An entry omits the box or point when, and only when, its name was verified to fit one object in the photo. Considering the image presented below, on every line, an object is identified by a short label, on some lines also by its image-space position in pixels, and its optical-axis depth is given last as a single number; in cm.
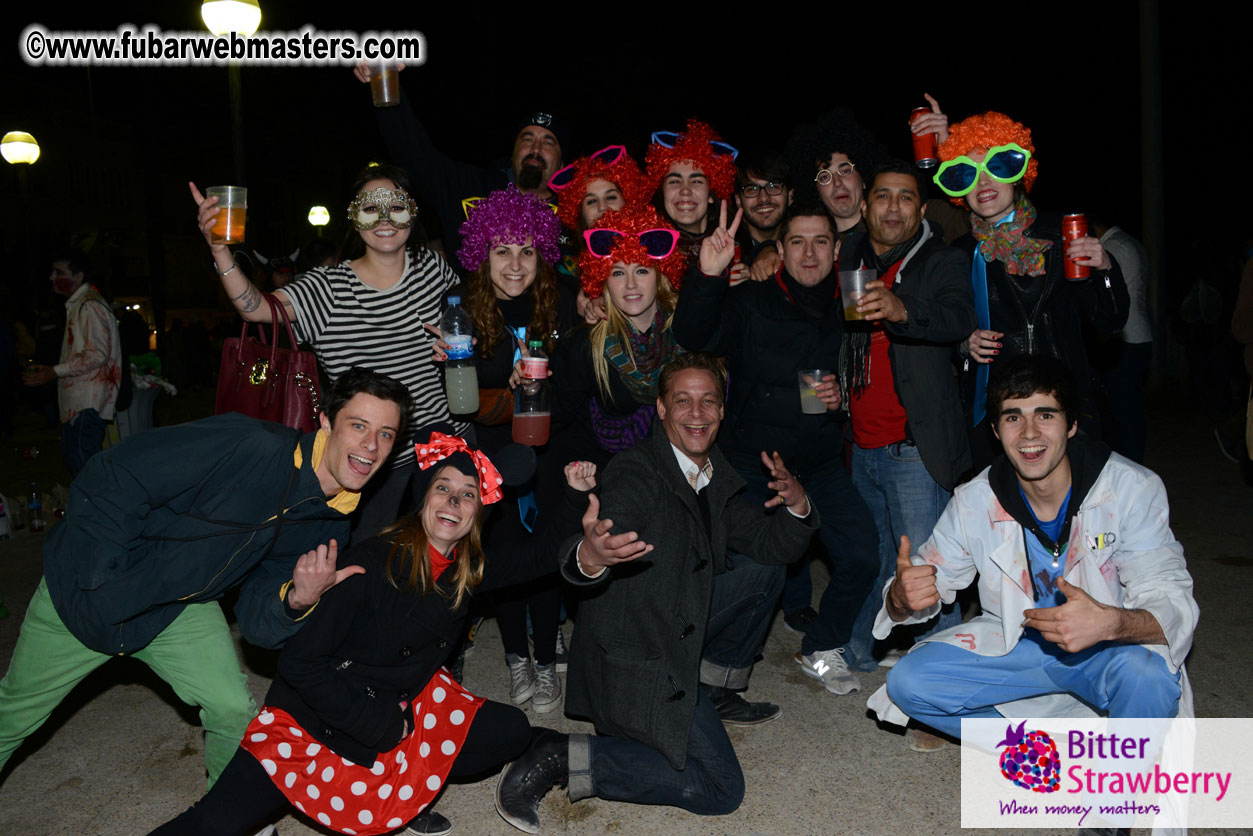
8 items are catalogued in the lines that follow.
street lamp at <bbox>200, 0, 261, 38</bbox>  865
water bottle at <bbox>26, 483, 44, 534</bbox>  785
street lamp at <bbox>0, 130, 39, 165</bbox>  1491
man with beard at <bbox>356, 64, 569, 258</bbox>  481
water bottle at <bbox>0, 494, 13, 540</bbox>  753
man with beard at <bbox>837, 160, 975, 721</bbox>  404
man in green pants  302
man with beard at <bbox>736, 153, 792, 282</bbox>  502
